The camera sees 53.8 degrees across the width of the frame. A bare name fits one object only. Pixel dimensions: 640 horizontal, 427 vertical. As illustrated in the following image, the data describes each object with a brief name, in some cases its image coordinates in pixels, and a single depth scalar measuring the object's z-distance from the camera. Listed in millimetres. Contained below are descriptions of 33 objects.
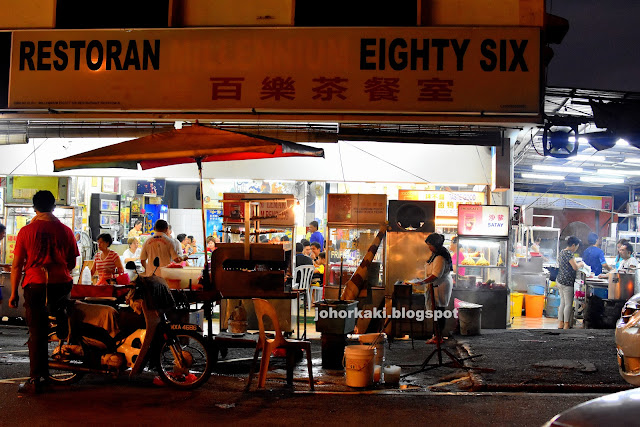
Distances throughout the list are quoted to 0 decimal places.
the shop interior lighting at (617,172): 21497
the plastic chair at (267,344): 7164
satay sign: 13758
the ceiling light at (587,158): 18484
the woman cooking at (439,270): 11078
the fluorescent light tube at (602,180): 23594
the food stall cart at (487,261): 13797
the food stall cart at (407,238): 12742
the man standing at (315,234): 17031
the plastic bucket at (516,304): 16531
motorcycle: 6941
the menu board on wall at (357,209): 12742
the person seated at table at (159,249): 11188
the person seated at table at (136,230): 16844
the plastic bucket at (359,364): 7512
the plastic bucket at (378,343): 7852
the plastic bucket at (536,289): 17016
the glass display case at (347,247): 12906
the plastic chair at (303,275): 14055
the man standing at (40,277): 6844
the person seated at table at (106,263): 11023
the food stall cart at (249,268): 8039
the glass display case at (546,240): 20984
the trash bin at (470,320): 12250
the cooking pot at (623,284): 12992
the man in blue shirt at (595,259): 16438
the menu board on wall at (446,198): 14812
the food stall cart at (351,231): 12758
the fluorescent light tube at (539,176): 23391
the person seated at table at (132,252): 14766
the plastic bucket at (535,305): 16578
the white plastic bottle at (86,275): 12500
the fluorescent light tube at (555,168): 21328
